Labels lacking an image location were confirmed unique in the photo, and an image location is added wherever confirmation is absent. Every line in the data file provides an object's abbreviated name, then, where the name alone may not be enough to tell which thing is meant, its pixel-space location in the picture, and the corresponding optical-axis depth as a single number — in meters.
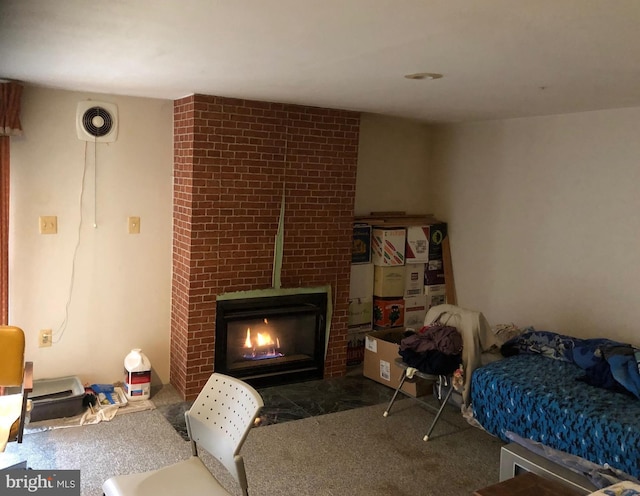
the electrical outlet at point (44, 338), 4.05
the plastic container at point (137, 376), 4.14
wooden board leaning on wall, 5.23
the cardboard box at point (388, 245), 5.09
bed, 3.03
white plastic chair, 2.27
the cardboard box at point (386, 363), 4.44
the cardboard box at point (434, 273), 5.41
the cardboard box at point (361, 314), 5.11
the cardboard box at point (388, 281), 5.13
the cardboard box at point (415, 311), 5.33
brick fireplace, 4.10
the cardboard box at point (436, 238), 5.40
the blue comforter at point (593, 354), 3.42
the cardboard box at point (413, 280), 5.28
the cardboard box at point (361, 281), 5.07
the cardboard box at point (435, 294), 5.43
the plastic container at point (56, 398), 3.77
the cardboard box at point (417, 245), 5.22
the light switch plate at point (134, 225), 4.27
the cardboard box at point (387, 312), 5.18
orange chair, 3.11
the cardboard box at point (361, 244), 5.03
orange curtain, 3.66
